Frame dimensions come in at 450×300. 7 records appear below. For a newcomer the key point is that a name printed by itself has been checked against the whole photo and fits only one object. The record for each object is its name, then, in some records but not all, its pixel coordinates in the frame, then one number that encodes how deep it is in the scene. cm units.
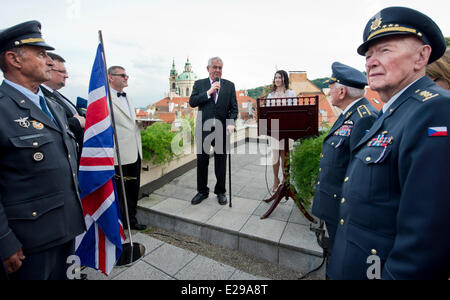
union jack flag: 226
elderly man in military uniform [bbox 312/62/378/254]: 174
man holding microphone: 369
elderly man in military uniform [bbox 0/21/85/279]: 134
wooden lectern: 297
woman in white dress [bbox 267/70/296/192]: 410
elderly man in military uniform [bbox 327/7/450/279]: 84
